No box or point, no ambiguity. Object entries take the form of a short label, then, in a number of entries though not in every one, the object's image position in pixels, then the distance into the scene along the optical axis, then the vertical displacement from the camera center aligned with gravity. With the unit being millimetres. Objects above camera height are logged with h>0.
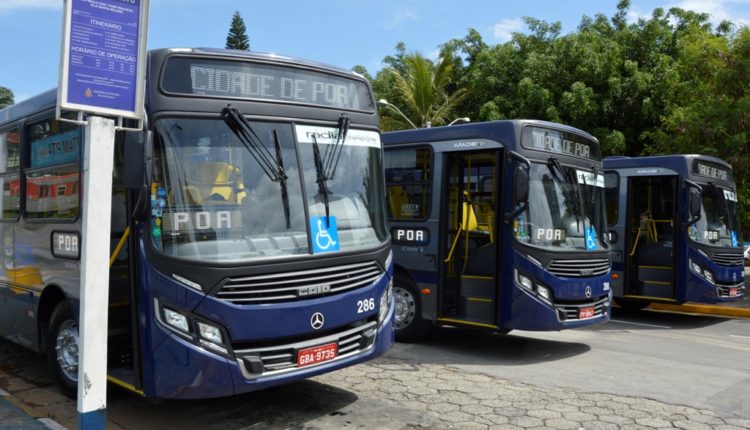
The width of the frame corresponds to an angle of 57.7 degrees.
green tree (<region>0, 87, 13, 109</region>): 54503 +9780
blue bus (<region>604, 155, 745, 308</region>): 11305 +18
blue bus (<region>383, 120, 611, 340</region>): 8023 -9
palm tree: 25172 +5088
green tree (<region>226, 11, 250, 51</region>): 29656 +8120
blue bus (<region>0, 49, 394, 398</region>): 4895 -86
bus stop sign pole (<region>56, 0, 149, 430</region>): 4180 +577
